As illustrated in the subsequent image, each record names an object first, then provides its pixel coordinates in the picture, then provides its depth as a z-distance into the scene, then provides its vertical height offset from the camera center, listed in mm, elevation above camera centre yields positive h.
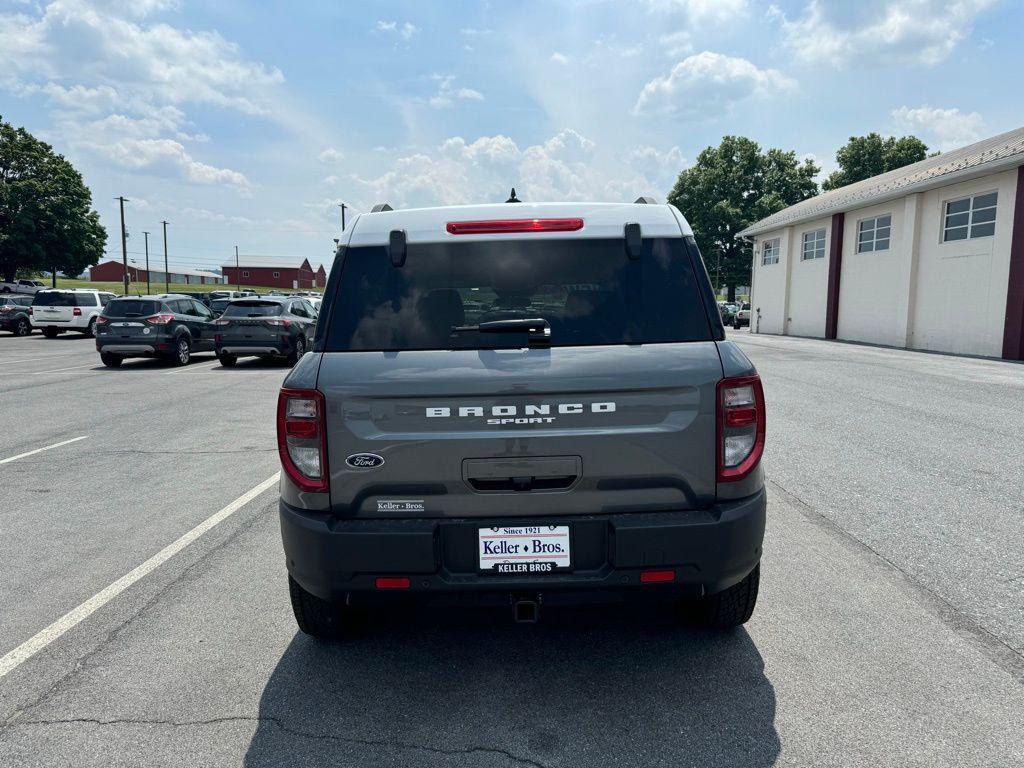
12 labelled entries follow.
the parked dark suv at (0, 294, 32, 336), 30125 -858
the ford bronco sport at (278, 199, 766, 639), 2668 -588
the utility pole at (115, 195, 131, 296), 58112 +4555
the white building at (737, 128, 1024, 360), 20547 +1789
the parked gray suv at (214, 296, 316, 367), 16891 -722
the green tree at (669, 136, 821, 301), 60719 +9921
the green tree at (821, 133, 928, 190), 57875 +12381
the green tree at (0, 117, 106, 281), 47812 +5919
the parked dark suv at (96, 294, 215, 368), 17000 -760
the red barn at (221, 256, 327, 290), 121375 +4642
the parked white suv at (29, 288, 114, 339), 27719 -459
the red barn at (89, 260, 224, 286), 124438 +4458
